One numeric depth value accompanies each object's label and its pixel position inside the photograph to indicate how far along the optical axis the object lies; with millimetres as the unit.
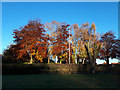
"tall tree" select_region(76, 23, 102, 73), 33719
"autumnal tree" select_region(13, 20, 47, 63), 25156
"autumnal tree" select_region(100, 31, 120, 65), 32688
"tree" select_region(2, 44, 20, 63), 27375
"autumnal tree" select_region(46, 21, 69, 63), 28906
